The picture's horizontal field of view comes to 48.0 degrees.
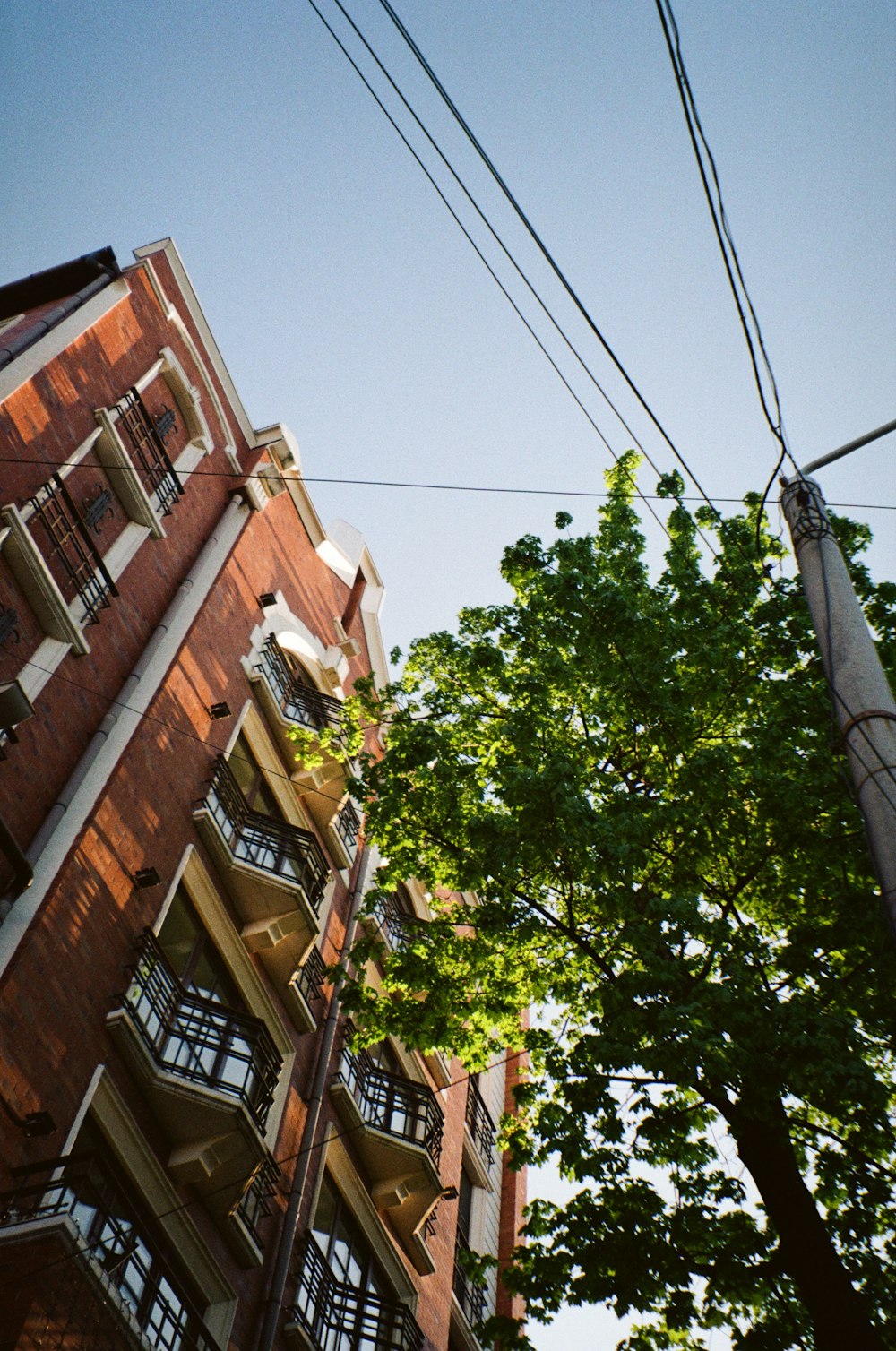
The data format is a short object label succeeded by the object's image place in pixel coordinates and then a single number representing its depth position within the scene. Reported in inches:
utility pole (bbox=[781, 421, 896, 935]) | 197.3
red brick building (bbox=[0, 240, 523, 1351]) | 387.5
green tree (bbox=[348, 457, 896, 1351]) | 331.6
